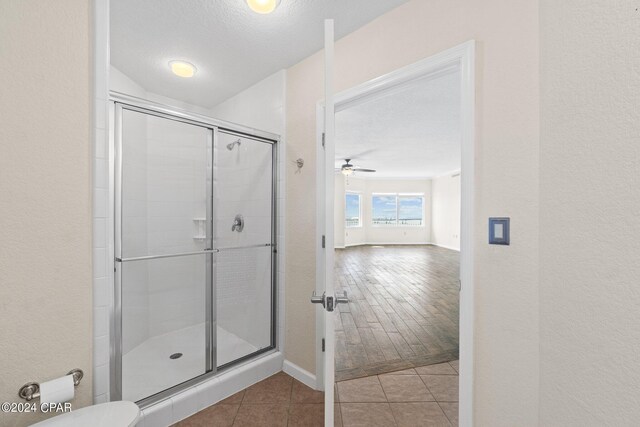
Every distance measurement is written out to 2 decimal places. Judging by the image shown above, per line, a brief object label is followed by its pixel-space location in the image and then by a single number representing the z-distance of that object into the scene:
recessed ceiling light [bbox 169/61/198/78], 2.19
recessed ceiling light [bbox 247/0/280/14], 1.47
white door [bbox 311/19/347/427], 1.03
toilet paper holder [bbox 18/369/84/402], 0.98
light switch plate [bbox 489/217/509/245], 1.10
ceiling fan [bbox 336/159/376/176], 6.01
